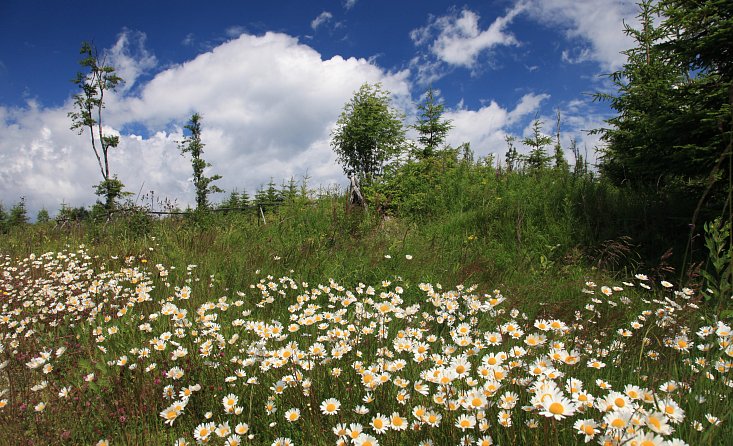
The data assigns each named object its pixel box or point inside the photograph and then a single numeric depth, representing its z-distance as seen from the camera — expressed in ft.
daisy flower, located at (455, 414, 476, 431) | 4.43
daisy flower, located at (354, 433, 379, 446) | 4.32
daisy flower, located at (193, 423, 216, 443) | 5.12
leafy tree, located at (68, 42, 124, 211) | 62.03
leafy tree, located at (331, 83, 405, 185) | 68.16
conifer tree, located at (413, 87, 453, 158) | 68.13
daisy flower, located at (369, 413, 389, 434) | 4.80
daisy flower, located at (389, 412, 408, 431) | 4.82
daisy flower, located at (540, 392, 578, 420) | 3.65
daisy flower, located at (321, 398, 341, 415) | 5.31
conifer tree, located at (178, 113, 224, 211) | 67.31
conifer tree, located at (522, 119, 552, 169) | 71.41
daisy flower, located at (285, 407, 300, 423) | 5.19
